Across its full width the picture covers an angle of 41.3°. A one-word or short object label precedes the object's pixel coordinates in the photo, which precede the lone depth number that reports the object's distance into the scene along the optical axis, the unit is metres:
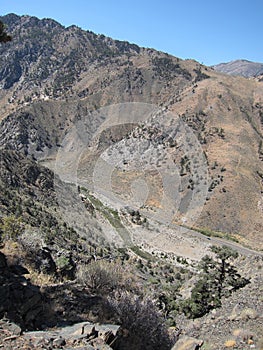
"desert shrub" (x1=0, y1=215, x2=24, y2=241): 15.93
